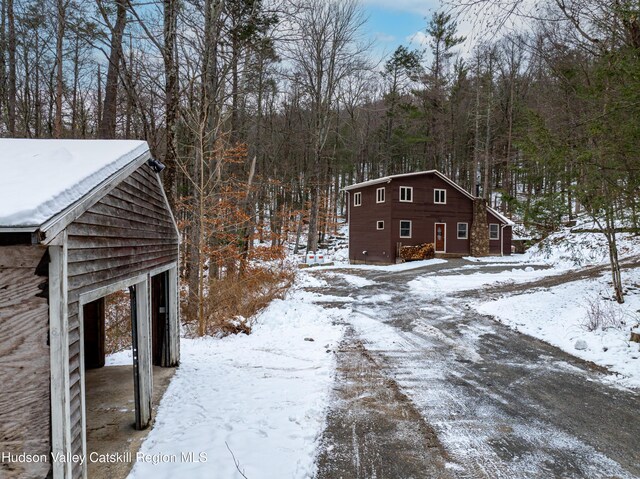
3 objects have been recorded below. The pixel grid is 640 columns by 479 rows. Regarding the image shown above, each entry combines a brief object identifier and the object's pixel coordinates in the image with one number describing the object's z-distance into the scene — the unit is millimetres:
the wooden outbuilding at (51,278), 2424
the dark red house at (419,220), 22844
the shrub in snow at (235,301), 8961
